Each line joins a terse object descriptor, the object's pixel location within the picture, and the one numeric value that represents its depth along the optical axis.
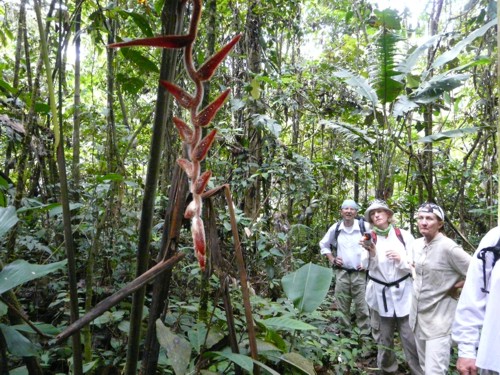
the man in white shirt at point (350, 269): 4.72
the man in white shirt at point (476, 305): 1.96
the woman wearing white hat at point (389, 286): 3.56
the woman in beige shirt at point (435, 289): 2.93
